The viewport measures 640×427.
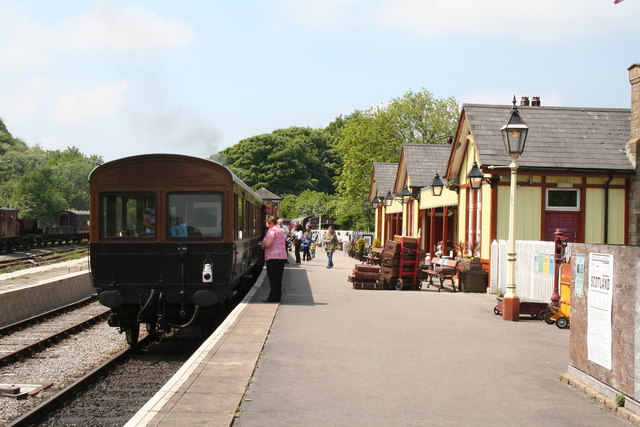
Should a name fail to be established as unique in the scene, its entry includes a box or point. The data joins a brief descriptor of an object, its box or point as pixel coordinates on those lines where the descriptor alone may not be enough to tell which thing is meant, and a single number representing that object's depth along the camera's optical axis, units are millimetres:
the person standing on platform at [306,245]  31094
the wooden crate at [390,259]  17359
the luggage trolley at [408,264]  17484
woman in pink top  13497
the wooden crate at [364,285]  17547
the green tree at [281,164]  89125
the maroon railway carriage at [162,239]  10602
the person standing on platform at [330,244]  26738
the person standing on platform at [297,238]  28891
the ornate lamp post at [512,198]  11930
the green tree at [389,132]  53331
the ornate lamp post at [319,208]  66631
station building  18125
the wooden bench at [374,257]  24505
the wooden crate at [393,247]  17422
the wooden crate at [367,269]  17766
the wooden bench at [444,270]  17984
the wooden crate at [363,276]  17594
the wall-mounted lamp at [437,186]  23359
